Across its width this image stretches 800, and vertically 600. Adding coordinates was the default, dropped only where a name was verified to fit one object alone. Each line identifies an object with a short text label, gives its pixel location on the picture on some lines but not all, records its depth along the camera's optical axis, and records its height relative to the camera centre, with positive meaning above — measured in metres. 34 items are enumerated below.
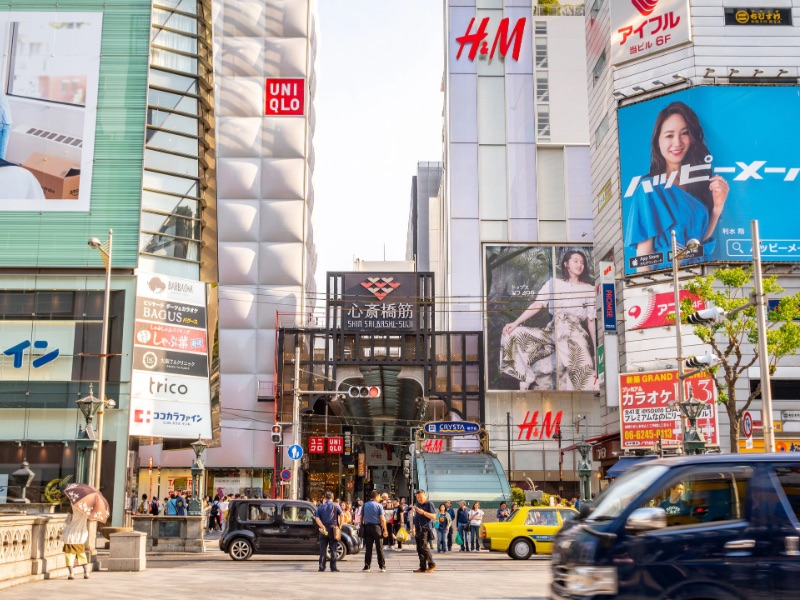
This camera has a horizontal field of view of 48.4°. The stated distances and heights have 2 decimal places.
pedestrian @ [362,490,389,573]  19.67 -1.65
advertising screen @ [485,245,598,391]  59.53 +8.48
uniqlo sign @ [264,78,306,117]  58.34 +22.76
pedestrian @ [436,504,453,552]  29.09 -2.45
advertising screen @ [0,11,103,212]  36.03 +13.75
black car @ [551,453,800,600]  7.34 -0.71
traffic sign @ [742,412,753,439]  23.16 +0.74
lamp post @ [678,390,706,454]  23.33 +0.46
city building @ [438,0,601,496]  60.09 +16.34
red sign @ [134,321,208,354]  36.16 +4.58
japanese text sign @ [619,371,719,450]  39.78 +2.13
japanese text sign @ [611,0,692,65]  43.69 +21.16
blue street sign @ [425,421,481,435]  45.62 +1.15
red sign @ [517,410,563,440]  60.44 +1.60
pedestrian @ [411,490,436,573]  19.27 -1.75
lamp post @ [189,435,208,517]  29.70 -1.02
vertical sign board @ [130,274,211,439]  35.81 +3.58
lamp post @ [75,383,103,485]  24.89 +0.27
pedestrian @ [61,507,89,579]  17.47 -1.76
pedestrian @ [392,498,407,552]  30.14 -2.25
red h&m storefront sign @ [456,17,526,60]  67.06 +30.69
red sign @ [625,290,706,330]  43.16 +6.90
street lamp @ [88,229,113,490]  27.55 +3.27
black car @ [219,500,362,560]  24.33 -2.19
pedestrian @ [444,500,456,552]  30.75 -2.81
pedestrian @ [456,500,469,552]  29.84 -2.44
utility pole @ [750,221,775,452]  18.56 +1.93
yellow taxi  25.19 -2.28
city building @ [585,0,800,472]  41.00 +13.45
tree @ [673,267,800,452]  30.88 +4.32
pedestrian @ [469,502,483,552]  29.66 -2.40
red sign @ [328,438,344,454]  54.56 +0.29
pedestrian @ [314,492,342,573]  19.98 -1.66
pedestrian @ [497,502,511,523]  30.74 -2.18
